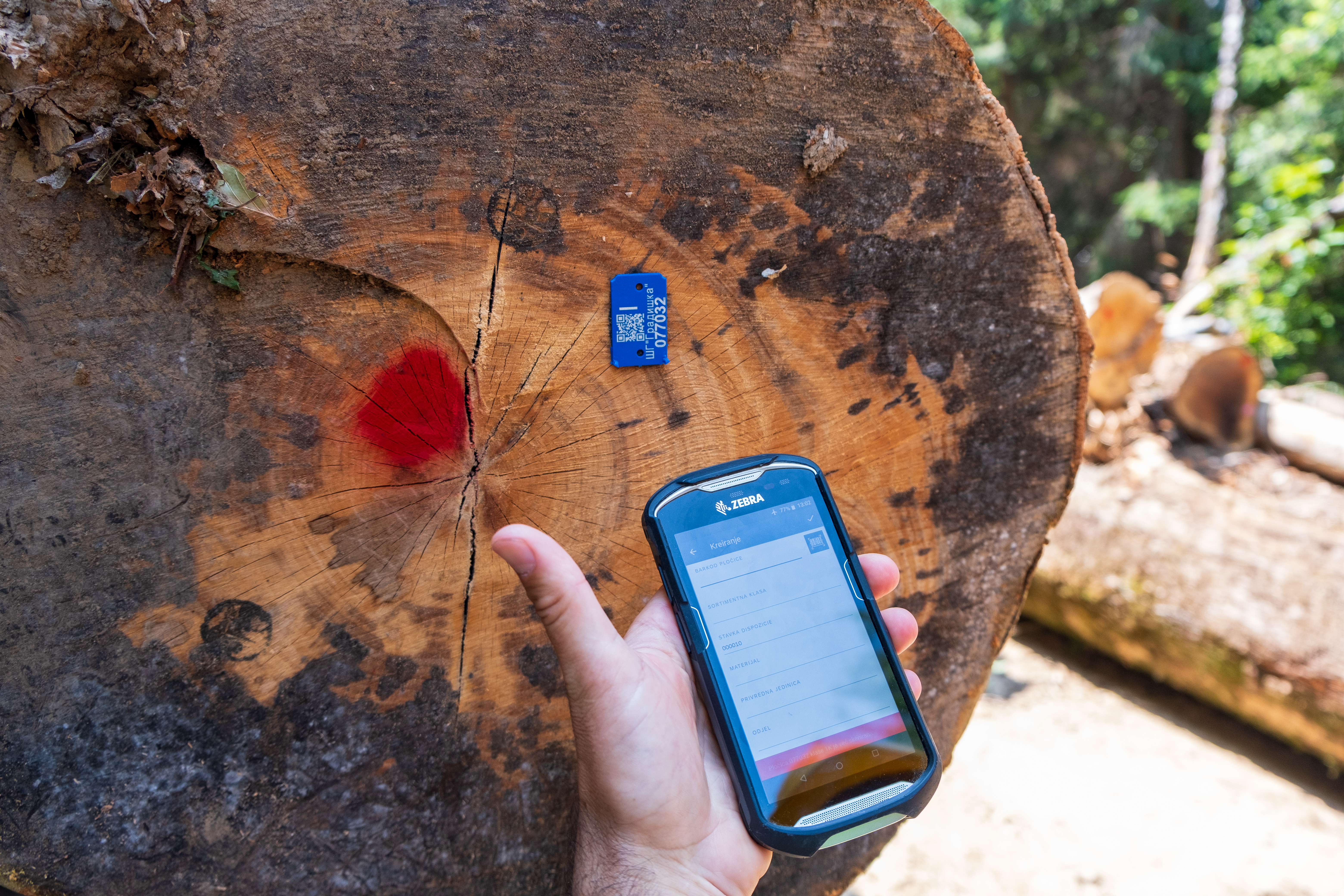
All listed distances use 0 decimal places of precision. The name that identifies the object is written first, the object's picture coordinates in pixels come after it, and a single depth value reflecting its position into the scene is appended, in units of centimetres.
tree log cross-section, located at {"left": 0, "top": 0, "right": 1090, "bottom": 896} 42
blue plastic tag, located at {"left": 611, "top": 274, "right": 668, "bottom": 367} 45
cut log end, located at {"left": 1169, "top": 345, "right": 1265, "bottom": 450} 124
